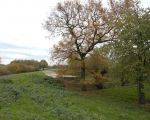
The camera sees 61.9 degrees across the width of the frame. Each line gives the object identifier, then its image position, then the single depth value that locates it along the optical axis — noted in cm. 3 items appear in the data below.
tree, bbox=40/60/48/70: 3789
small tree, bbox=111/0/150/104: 1378
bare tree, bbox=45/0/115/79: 1960
